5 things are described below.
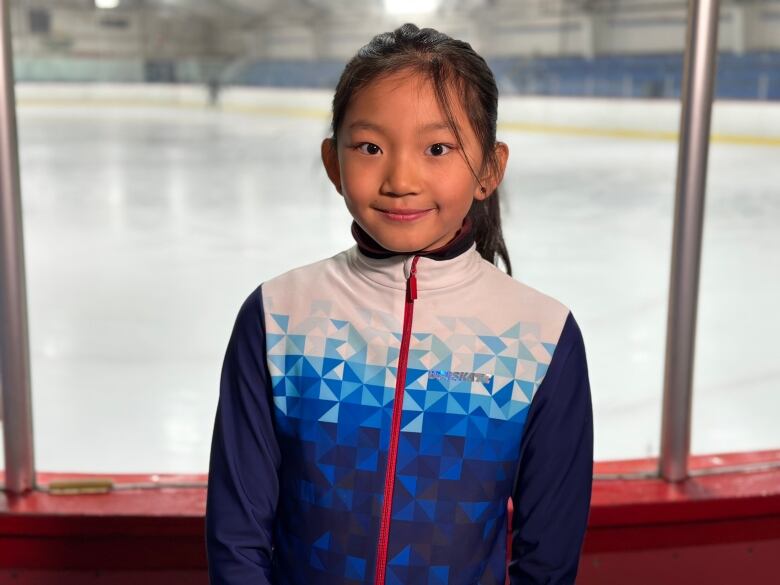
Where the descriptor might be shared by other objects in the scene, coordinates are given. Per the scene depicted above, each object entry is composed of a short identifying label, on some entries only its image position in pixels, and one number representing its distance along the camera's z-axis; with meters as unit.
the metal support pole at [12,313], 1.45
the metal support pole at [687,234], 1.50
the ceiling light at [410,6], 9.45
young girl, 0.89
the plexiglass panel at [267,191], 2.62
